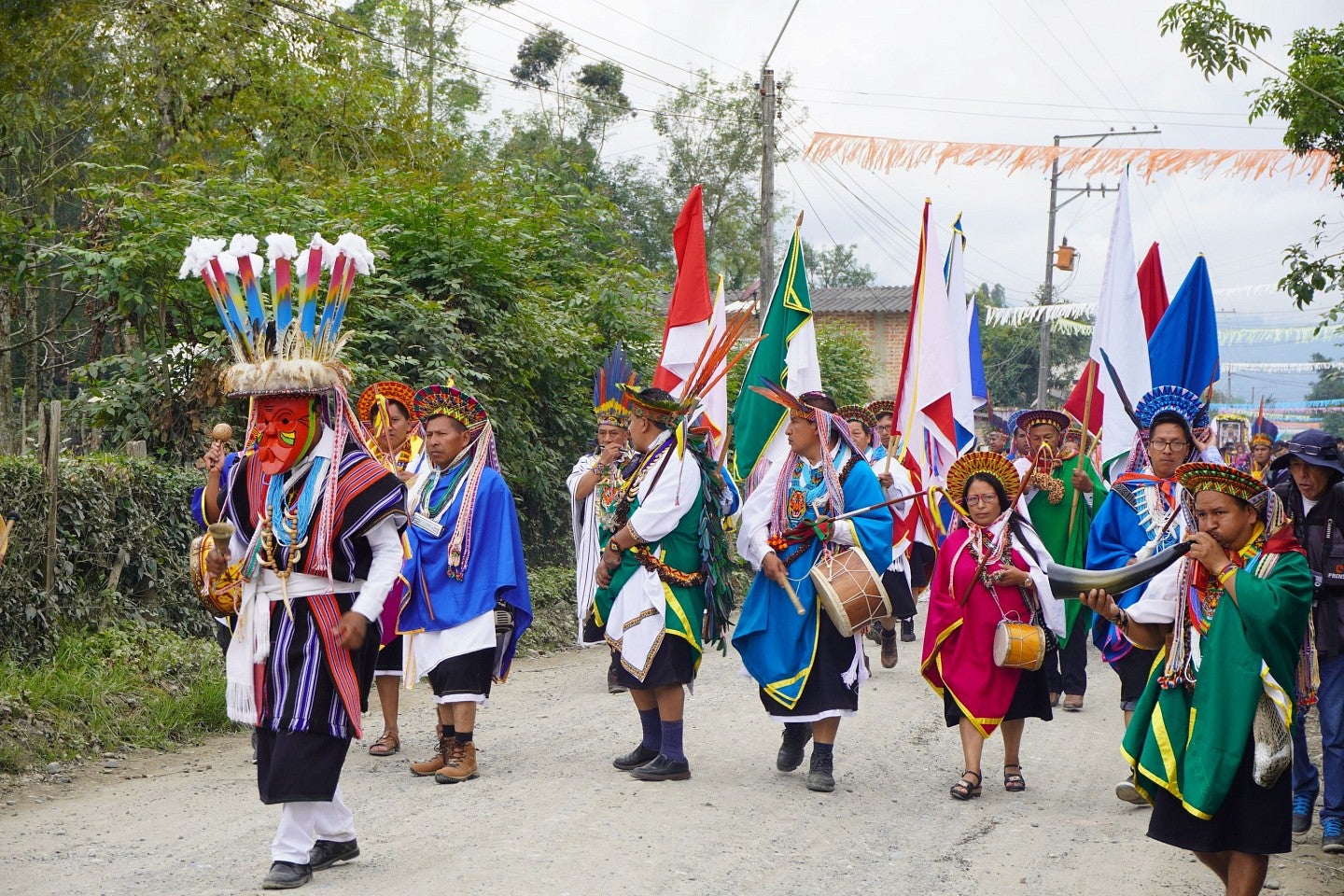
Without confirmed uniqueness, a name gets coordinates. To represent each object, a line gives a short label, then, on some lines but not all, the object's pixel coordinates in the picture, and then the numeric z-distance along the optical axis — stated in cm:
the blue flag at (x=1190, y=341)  801
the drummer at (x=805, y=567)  682
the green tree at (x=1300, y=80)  840
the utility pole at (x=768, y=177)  1738
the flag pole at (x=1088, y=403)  716
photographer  585
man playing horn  427
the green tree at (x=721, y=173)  3825
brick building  3812
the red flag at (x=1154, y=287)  945
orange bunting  1505
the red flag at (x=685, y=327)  996
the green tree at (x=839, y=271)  6788
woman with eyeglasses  670
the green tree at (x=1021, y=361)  5180
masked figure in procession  489
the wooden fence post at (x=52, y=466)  758
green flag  875
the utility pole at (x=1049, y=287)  3294
